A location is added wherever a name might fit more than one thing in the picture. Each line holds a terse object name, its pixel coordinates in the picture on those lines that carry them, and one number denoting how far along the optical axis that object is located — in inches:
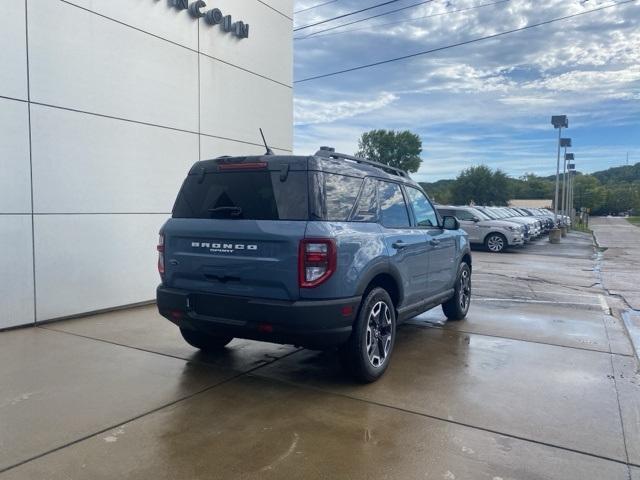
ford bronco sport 164.2
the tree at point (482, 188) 3014.3
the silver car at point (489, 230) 762.8
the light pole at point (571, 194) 1959.4
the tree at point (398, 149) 3208.7
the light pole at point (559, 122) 1132.0
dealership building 255.8
